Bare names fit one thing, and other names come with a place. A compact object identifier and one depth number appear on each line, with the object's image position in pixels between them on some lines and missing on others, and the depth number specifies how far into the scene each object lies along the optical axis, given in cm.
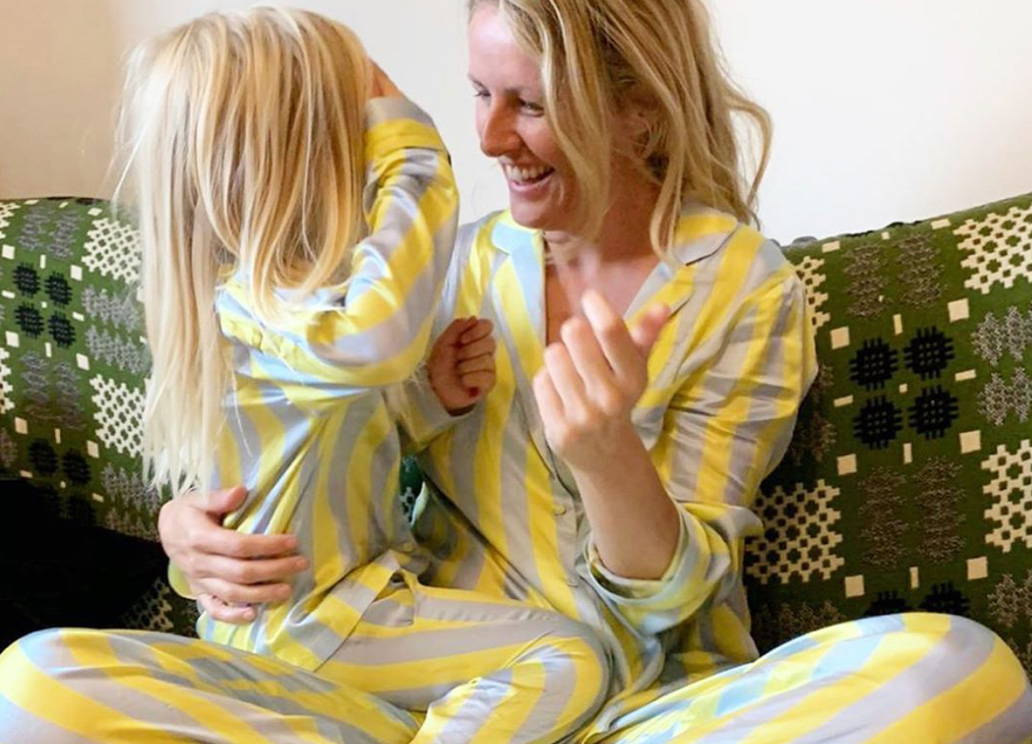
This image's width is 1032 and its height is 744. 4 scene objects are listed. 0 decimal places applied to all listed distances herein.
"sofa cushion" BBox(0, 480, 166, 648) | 135
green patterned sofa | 123
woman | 105
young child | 110
